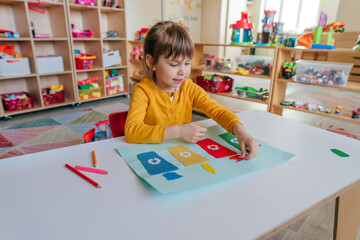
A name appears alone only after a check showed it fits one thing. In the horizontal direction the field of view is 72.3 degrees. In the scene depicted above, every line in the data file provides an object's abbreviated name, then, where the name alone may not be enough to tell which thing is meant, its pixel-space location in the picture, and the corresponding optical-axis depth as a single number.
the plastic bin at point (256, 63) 2.64
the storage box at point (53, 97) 3.05
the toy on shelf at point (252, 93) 2.70
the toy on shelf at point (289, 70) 2.43
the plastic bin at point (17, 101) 2.75
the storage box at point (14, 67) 2.61
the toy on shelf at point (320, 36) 2.19
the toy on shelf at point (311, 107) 2.41
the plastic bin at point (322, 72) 2.20
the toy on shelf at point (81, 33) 3.09
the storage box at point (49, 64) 2.86
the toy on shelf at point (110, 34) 3.46
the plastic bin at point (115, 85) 3.56
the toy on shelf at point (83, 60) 3.20
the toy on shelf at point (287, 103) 2.54
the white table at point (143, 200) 0.43
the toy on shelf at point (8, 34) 2.57
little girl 0.77
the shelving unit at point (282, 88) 2.17
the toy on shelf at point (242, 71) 2.66
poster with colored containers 0.57
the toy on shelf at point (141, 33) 3.70
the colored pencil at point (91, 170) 0.60
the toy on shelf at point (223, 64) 2.83
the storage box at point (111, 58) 3.42
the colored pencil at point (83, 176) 0.55
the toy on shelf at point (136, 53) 3.64
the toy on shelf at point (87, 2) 3.07
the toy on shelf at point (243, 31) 2.65
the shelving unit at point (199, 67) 2.81
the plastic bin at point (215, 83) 2.84
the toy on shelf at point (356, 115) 2.16
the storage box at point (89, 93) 3.32
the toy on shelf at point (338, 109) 2.30
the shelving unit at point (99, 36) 3.25
